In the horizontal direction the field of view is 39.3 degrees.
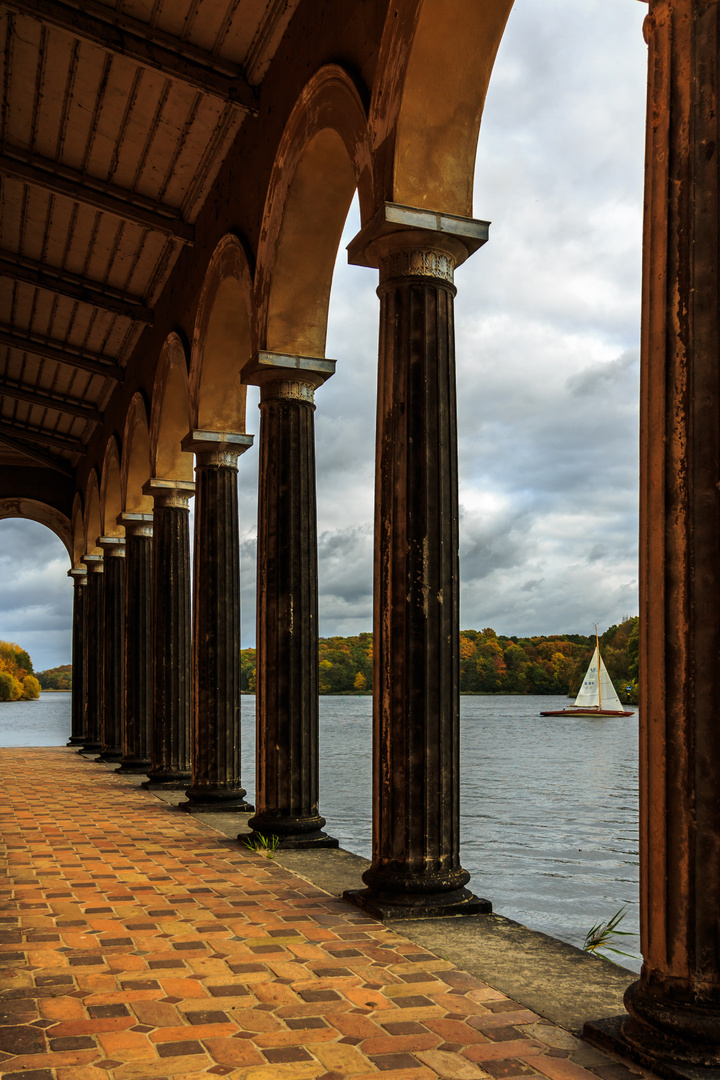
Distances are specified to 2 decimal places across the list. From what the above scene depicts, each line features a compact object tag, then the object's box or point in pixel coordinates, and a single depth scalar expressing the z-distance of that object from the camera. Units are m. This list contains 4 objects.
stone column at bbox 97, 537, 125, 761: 16.41
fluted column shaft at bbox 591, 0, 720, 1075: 2.96
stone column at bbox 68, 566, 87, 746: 20.92
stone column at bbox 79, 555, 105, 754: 18.56
